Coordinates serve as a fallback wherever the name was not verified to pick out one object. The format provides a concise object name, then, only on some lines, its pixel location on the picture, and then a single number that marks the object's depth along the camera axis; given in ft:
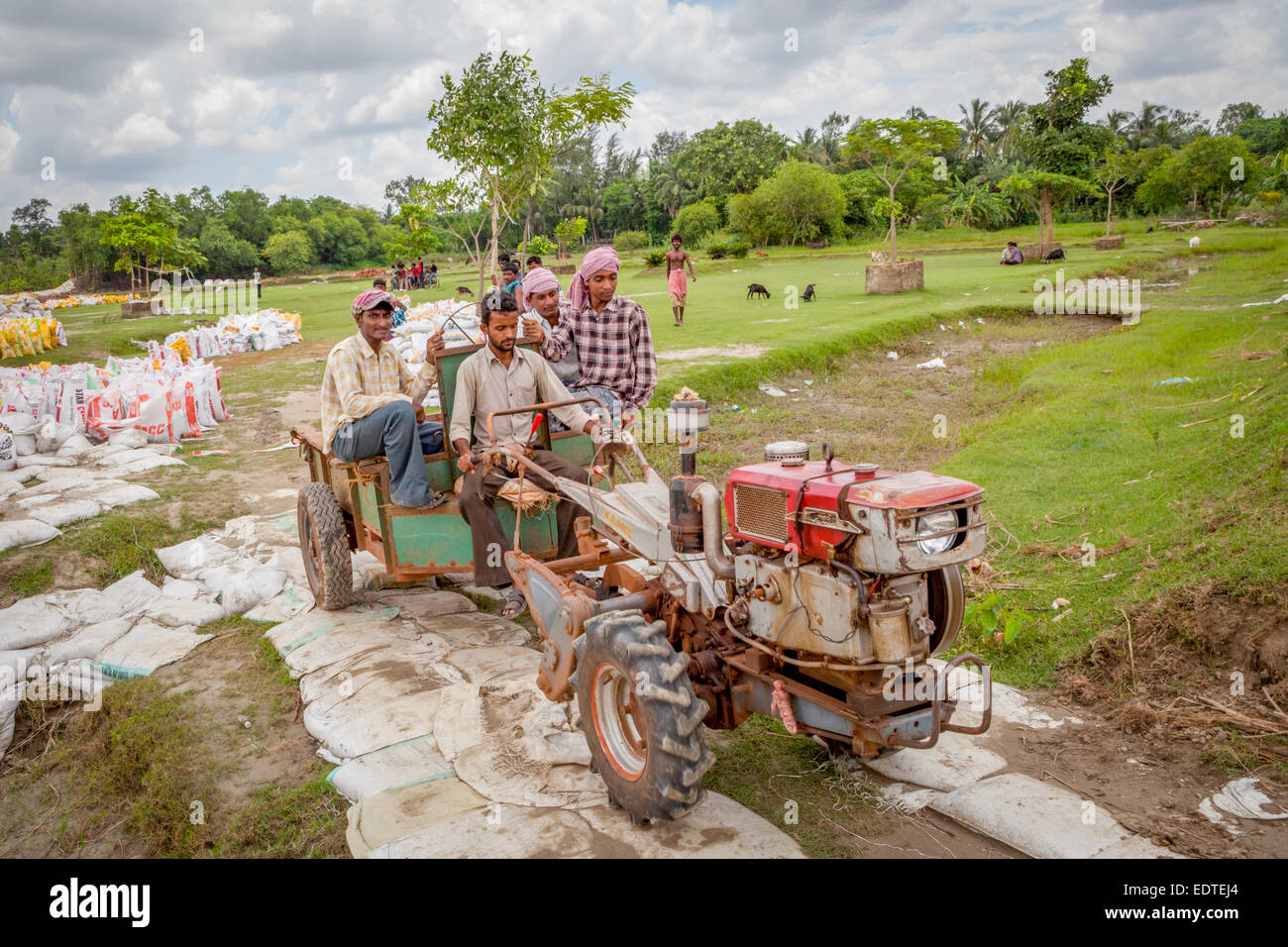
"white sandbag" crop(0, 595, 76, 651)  19.95
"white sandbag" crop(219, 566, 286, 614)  21.94
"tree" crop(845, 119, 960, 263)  85.66
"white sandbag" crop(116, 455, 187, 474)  31.60
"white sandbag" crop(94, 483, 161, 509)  27.69
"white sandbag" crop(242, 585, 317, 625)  21.39
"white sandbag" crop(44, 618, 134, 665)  19.74
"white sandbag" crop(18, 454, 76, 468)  31.71
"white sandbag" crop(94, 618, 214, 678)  19.48
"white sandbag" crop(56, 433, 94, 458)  32.96
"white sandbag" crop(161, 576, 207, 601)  22.58
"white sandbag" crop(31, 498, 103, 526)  25.85
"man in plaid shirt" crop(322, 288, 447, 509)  18.08
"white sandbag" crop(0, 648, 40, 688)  18.72
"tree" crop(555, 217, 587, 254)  93.50
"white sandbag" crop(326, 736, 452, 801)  13.87
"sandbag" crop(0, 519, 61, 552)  24.01
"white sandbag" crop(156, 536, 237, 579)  24.39
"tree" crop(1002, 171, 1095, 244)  107.65
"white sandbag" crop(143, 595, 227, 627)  21.36
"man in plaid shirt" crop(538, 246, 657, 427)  21.77
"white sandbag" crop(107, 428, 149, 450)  34.55
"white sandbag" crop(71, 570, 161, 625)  21.68
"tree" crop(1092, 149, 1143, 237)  124.36
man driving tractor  17.28
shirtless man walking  58.95
